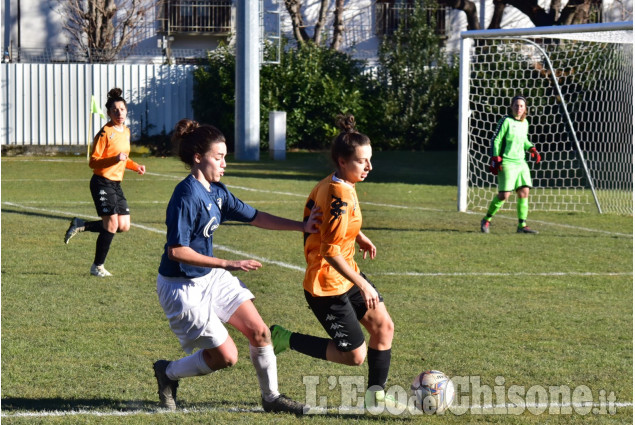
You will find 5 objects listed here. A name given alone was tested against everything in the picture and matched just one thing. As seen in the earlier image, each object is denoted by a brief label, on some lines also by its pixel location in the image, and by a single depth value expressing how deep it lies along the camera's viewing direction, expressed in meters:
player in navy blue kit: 9.42
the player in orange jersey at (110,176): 18.91
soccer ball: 9.94
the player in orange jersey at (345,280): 9.49
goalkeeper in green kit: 25.23
